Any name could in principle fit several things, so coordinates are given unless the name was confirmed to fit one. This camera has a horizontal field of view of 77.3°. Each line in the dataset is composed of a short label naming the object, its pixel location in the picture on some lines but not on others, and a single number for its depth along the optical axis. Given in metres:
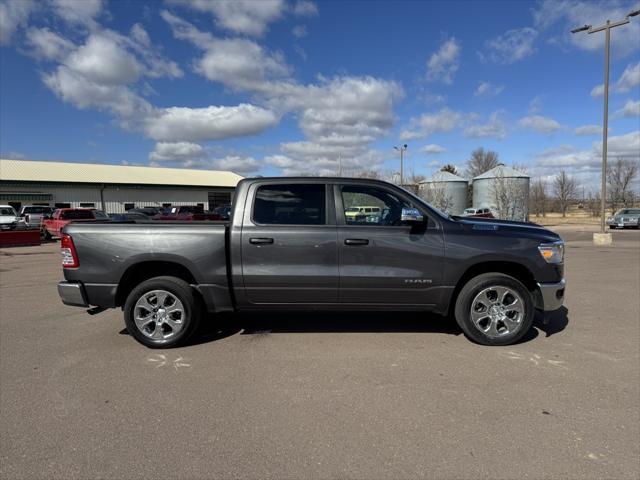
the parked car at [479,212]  32.19
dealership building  39.97
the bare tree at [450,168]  75.12
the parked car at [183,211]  25.75
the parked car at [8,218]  21.59
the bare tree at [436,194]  37.41
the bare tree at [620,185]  52.38
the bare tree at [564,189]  59.56
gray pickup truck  4.54
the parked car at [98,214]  21.19
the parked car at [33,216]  24.08
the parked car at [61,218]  20.14
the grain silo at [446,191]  38.25
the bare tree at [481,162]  77.06
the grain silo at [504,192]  38.19
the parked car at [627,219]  31.23
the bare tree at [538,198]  58.00
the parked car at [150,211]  33.42
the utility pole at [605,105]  15.65
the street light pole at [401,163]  37.12
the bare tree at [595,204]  56.62
